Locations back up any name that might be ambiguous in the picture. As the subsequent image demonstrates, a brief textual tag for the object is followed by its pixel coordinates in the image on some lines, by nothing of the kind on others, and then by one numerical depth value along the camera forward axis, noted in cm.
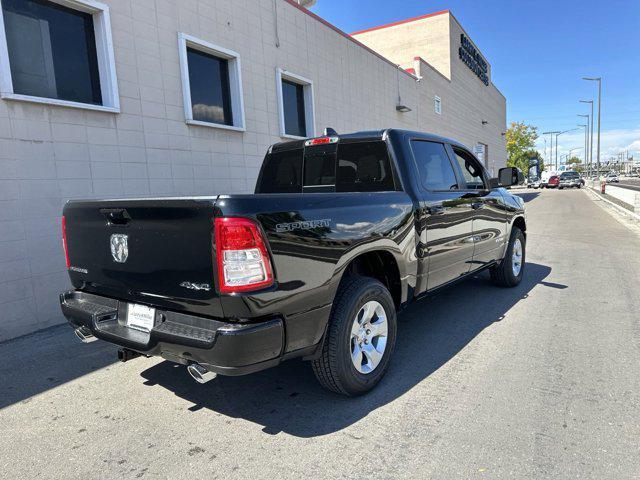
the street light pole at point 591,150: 5168
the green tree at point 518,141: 5559
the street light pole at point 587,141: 5979
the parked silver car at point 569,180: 4162
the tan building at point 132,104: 497
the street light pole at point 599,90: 3745
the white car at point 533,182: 4722
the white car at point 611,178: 5762
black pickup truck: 232
